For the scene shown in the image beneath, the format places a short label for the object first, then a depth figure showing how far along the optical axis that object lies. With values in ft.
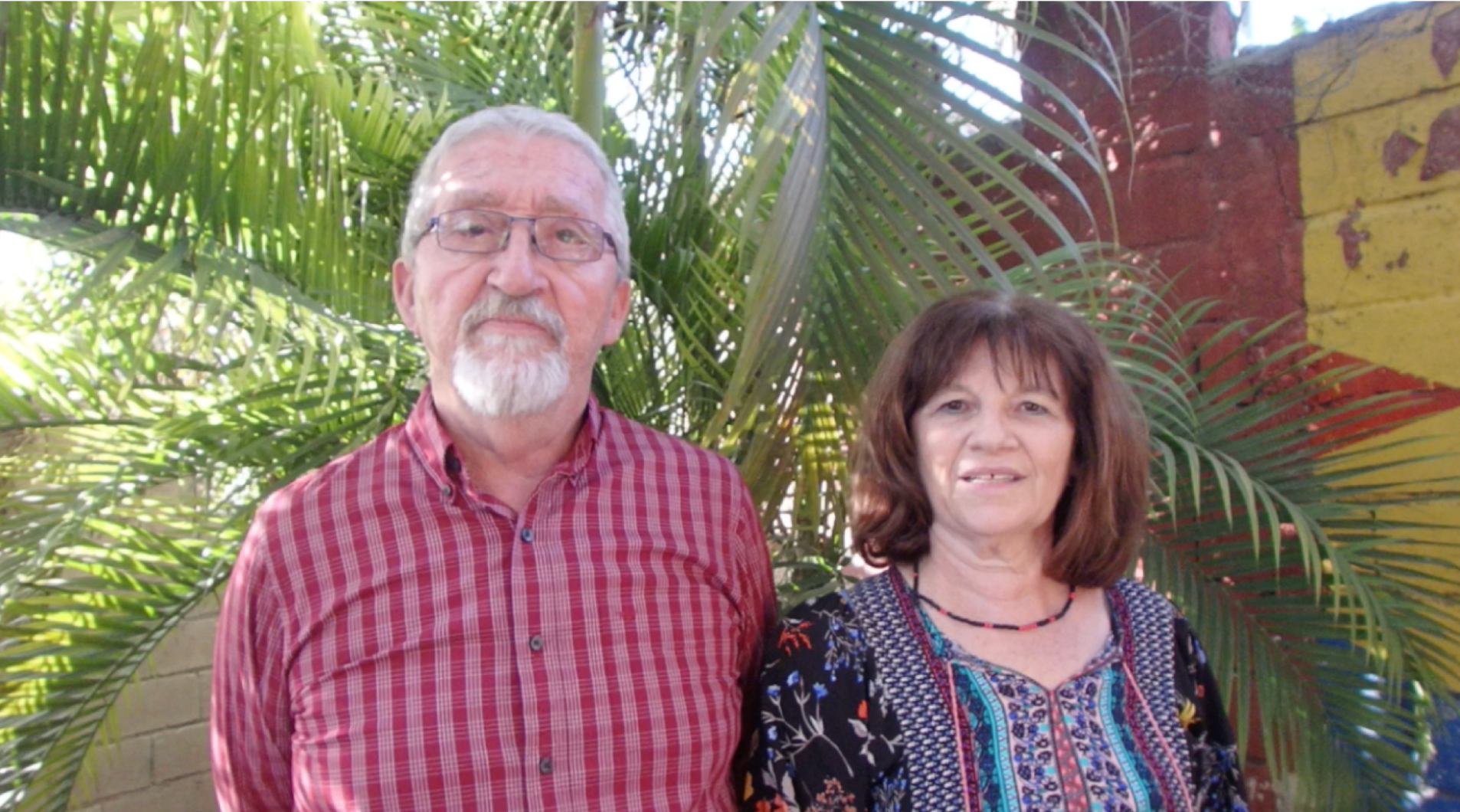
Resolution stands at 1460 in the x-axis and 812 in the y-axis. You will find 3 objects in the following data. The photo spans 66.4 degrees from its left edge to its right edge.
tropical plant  4.47
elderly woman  4.27
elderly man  4.14
